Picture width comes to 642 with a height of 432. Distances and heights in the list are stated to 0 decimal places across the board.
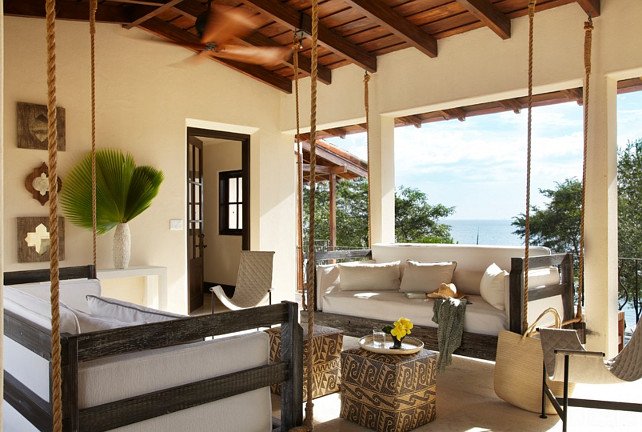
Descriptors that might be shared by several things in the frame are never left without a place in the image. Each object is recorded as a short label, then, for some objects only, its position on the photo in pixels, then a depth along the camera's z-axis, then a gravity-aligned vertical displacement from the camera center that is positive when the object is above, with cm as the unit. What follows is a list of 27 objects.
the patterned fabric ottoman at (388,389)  299 -101
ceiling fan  407 +148
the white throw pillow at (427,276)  468 -55
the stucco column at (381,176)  591 +40
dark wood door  664 -9
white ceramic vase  520 -31
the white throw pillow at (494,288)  394 -56
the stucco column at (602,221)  430 -7
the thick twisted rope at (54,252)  137 -10
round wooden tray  318 -82
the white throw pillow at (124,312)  221 -42
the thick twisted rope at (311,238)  182 -9
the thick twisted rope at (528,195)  337 +11
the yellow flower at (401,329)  324 -70
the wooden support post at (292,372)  215 -64
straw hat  434 -64
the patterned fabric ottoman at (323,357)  359 -98
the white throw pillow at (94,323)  201 -42
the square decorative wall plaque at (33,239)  490 -23
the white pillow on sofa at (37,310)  183 -36
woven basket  331 -100
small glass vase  329 -80
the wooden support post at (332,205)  939 +13
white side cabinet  536 -73
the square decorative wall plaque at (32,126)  496 +82
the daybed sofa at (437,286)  388 -62
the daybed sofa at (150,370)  169 -55
